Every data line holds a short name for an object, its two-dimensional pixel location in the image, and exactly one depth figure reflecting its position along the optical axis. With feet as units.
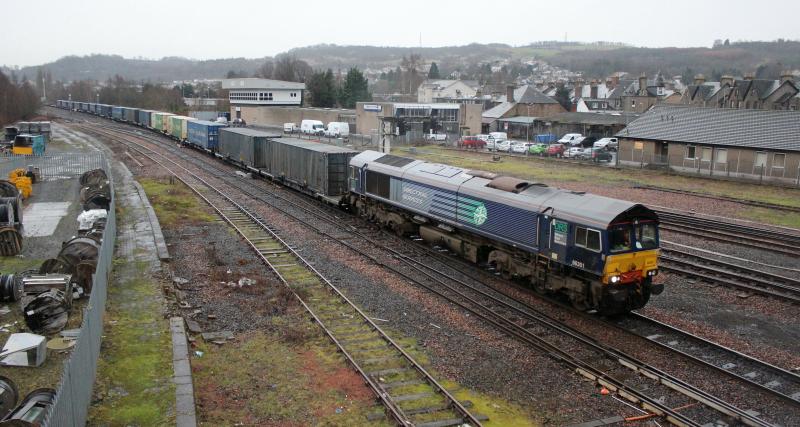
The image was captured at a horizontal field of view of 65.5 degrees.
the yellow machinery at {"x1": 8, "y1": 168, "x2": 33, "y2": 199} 105.19
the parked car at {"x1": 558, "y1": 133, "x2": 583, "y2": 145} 223.57
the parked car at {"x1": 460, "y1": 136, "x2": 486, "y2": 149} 215.72
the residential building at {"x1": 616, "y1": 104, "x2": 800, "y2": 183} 130.21
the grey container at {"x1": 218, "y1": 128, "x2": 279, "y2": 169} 127.85
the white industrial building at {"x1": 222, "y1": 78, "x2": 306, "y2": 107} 336.49
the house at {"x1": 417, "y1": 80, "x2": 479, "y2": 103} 433.89
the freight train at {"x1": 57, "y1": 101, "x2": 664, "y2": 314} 48.96
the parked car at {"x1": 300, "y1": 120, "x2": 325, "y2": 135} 236.84
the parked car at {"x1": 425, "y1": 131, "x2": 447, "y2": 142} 240.55
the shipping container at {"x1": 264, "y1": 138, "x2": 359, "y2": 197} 94.22
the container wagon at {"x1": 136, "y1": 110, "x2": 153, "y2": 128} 273.13
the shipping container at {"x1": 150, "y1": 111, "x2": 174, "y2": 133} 236.10
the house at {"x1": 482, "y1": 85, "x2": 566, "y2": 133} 280.10
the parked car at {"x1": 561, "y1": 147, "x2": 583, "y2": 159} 185.16
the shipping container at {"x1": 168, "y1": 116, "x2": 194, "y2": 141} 197.01
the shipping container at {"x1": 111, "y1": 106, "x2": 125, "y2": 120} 319.72
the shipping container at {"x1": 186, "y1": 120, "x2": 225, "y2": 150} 163.53
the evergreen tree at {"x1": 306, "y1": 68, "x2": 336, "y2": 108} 339.36
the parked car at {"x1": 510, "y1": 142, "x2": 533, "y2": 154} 201.53
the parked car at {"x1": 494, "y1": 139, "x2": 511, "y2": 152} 208.57
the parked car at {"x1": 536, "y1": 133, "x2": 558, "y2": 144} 234.58
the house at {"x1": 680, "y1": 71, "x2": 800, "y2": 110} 244.42
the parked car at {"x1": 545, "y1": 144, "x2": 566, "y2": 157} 191.67
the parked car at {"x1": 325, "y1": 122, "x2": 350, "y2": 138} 224.53
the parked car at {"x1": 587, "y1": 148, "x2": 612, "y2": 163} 174.91
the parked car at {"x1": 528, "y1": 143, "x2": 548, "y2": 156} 198.97
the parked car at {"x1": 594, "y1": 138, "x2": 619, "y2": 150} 205.05
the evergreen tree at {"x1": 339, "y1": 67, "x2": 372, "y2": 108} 356.38
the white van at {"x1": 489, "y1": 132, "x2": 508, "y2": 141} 229.66
